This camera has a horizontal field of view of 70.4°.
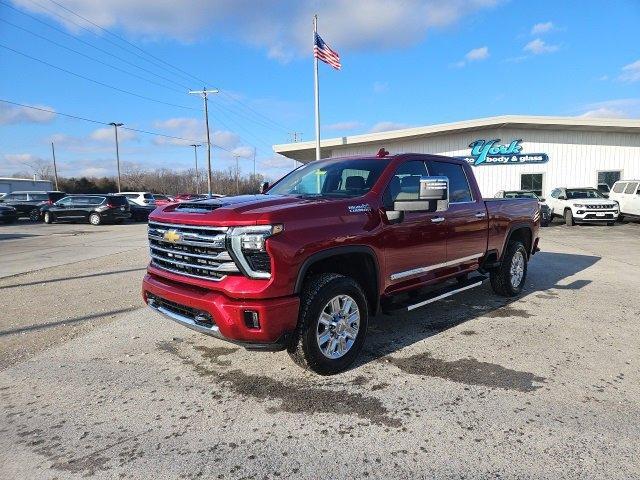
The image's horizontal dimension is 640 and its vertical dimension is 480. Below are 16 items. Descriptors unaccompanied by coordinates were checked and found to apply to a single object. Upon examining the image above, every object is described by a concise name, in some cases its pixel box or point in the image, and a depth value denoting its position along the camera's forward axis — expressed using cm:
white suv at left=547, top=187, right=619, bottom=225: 1889
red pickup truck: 340
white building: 2403
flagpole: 2309
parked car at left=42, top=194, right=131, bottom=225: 2433
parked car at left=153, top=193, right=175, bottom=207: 2940
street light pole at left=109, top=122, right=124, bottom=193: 5672
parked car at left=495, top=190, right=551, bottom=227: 1988
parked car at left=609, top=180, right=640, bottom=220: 1906
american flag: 2208
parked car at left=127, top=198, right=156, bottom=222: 2640
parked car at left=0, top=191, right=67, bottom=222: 2708
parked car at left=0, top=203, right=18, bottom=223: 2492
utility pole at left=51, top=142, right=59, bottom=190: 7200
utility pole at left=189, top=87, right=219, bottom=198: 4588
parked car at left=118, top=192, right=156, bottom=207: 2900
